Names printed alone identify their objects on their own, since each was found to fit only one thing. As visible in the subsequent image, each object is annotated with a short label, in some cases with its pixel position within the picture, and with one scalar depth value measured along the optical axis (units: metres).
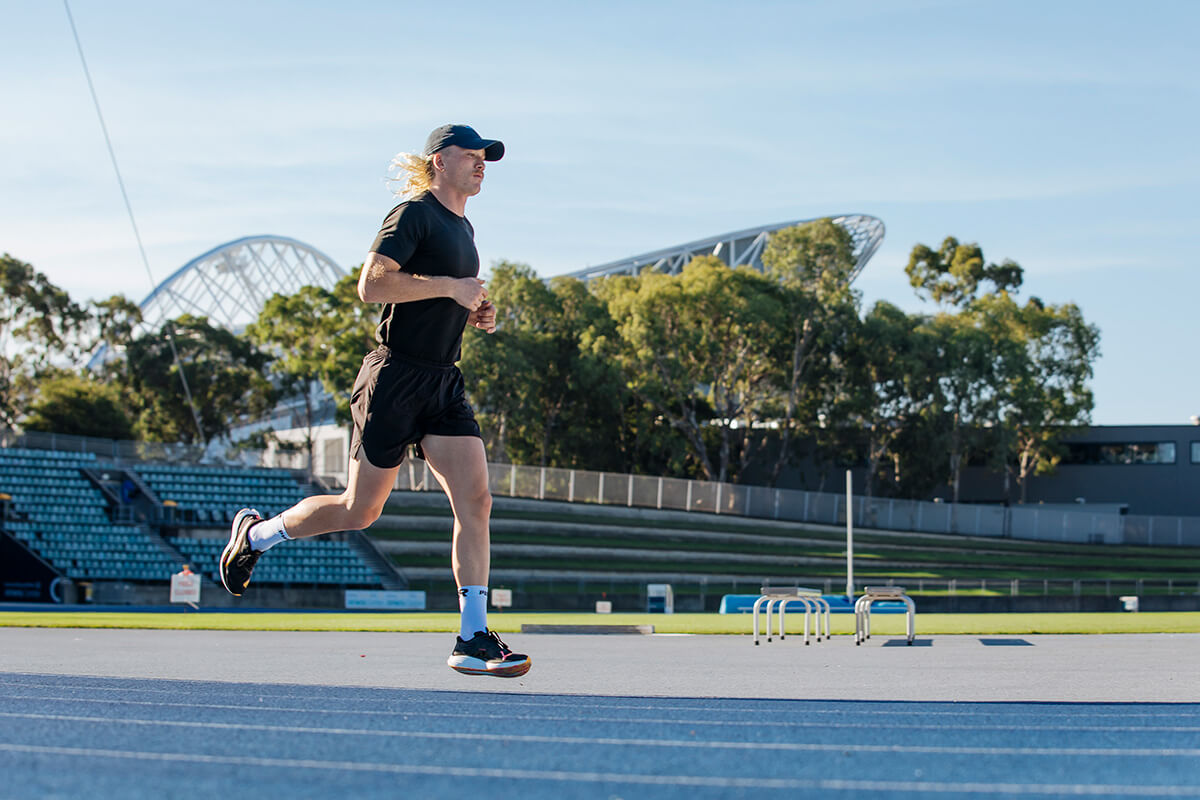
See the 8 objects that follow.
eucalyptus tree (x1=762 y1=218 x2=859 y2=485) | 56.66
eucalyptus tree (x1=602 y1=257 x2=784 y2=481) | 54.03
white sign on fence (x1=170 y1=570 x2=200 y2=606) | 28.69
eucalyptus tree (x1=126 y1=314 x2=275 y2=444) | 70.94
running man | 5.26
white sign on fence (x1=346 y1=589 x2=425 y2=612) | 33.84
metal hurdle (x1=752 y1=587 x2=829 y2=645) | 14.09
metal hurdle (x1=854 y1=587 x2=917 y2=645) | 13.72
